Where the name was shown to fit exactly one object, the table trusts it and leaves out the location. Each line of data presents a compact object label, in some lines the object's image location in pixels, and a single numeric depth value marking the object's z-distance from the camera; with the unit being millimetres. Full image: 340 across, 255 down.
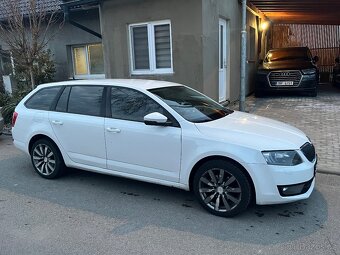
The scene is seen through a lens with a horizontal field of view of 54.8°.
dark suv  11289
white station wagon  3572
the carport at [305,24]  12297
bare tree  9164
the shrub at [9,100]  9773
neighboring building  8273
